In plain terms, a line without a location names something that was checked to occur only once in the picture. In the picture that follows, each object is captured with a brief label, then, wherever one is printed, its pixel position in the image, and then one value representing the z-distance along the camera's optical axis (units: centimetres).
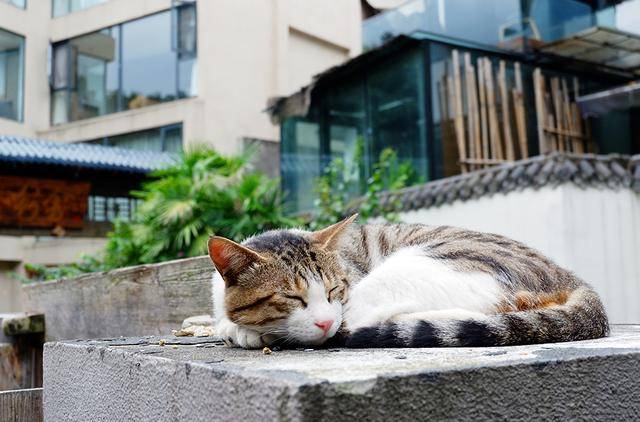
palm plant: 623
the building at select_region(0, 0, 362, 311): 1021
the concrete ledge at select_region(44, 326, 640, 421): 106
